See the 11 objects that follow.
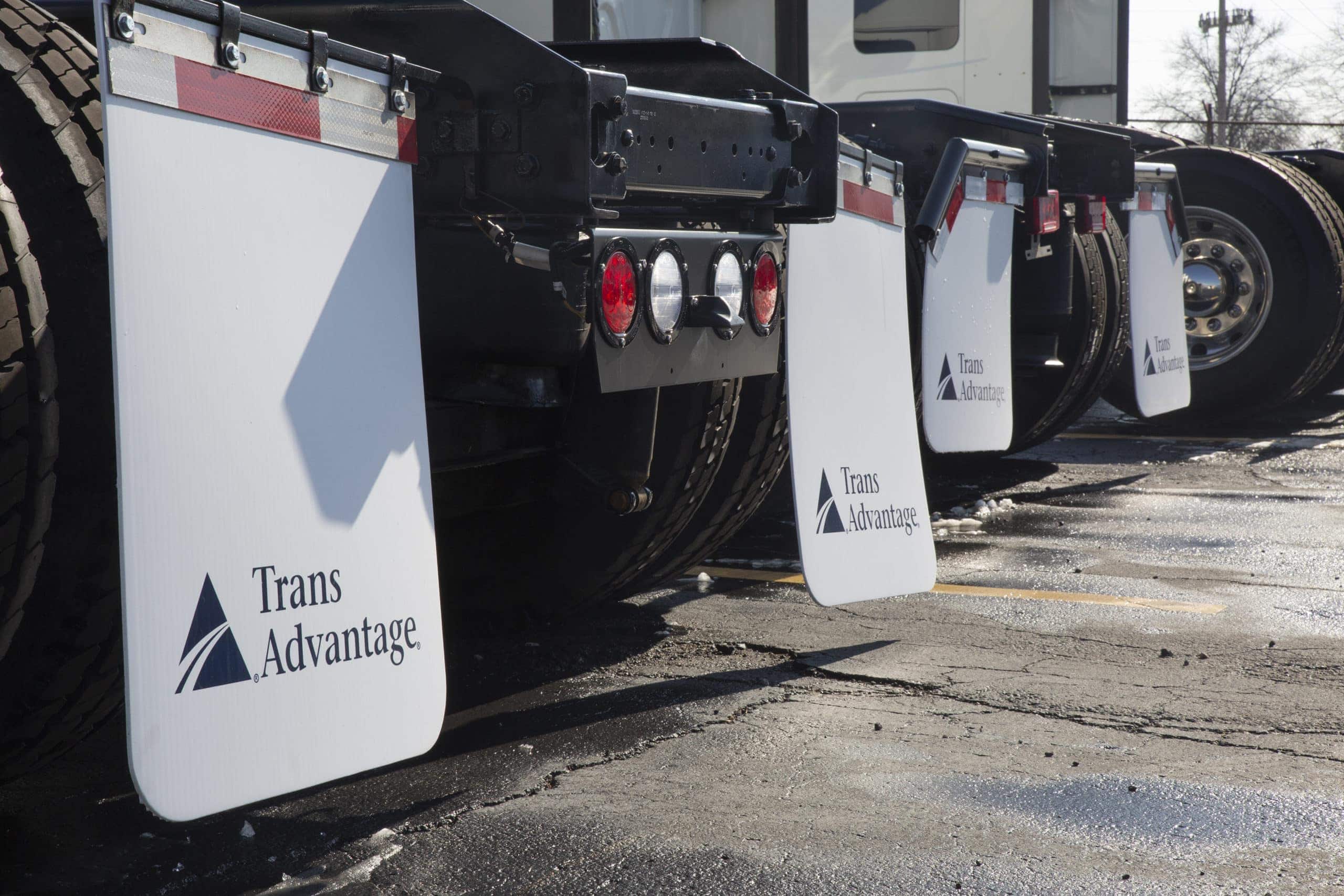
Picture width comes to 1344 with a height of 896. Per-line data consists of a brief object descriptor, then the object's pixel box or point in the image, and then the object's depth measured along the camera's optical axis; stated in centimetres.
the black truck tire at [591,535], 353
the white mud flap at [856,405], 355
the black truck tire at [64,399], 214
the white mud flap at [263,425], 200
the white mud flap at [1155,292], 679
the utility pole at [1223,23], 5709
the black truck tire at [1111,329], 701
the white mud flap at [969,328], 435
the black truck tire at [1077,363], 663
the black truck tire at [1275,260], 872
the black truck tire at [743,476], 386
